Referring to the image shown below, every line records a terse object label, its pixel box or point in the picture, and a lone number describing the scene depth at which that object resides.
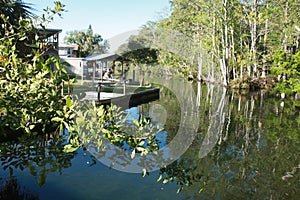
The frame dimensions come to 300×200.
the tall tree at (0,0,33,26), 9.11
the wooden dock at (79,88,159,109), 11.43
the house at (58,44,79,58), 45.56
